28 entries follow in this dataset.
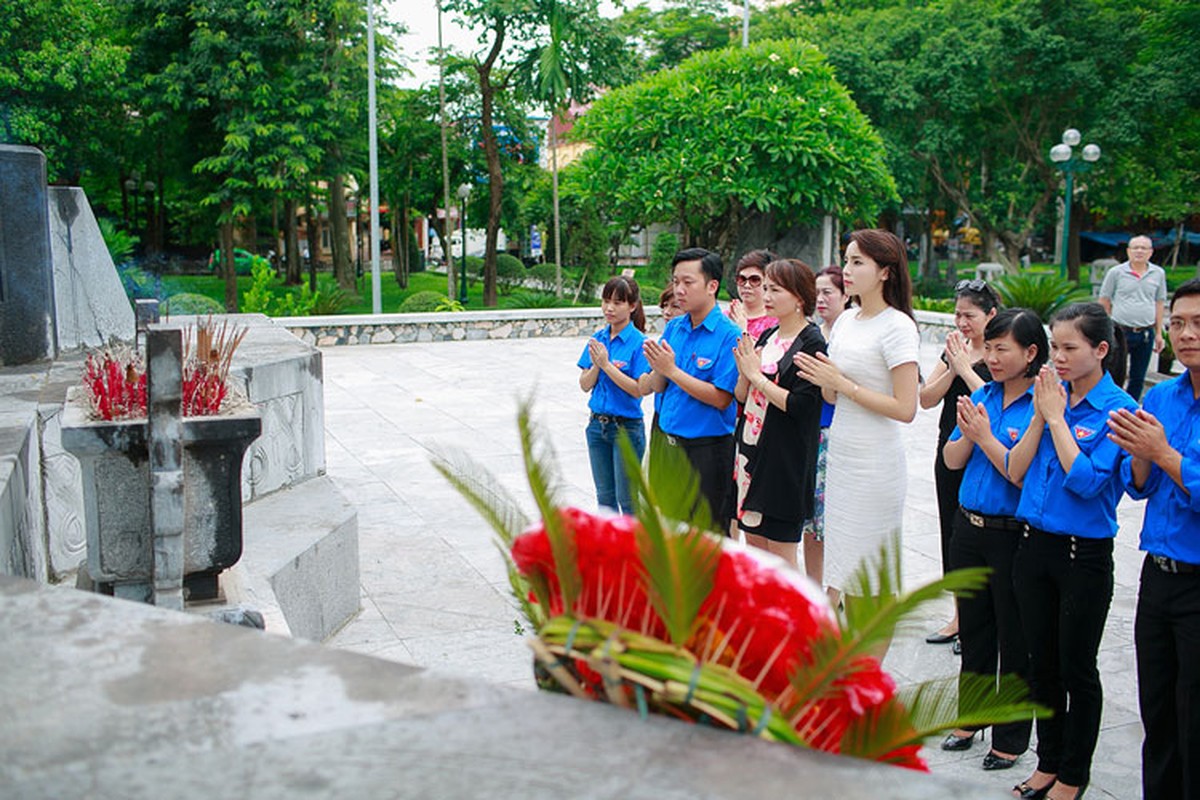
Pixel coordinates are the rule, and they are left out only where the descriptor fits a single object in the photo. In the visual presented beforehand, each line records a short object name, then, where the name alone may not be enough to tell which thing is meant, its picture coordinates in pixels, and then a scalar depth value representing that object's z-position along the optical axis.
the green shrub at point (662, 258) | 27.34
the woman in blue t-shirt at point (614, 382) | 5.46
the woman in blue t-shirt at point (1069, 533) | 3.42
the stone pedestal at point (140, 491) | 3.19
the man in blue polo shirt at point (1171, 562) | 3.05
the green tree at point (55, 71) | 18.88
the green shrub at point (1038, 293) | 14.17
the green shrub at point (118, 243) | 15.45
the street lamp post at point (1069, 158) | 20.53
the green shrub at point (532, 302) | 21.11
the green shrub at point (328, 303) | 18.55
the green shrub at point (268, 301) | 17.30
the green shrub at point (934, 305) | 19.31
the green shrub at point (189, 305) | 15.26
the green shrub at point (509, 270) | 34.50
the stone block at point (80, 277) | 7.05
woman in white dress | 4.08
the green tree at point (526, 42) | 23.25
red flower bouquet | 1.32
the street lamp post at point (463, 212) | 26.20
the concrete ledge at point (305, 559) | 4.57
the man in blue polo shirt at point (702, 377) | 4.88
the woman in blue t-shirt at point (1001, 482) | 3.75
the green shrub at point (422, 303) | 19.33
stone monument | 6.04
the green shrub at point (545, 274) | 31.97
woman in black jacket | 4.52
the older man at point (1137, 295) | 9.83
